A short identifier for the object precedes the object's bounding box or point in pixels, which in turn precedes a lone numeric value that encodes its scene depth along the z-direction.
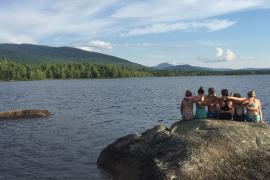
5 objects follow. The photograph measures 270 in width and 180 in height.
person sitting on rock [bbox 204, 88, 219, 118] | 14.43
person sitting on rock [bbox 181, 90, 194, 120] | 14.70
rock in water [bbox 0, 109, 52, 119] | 27.94
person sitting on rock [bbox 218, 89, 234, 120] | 14.12
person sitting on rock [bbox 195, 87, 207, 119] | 14.57
